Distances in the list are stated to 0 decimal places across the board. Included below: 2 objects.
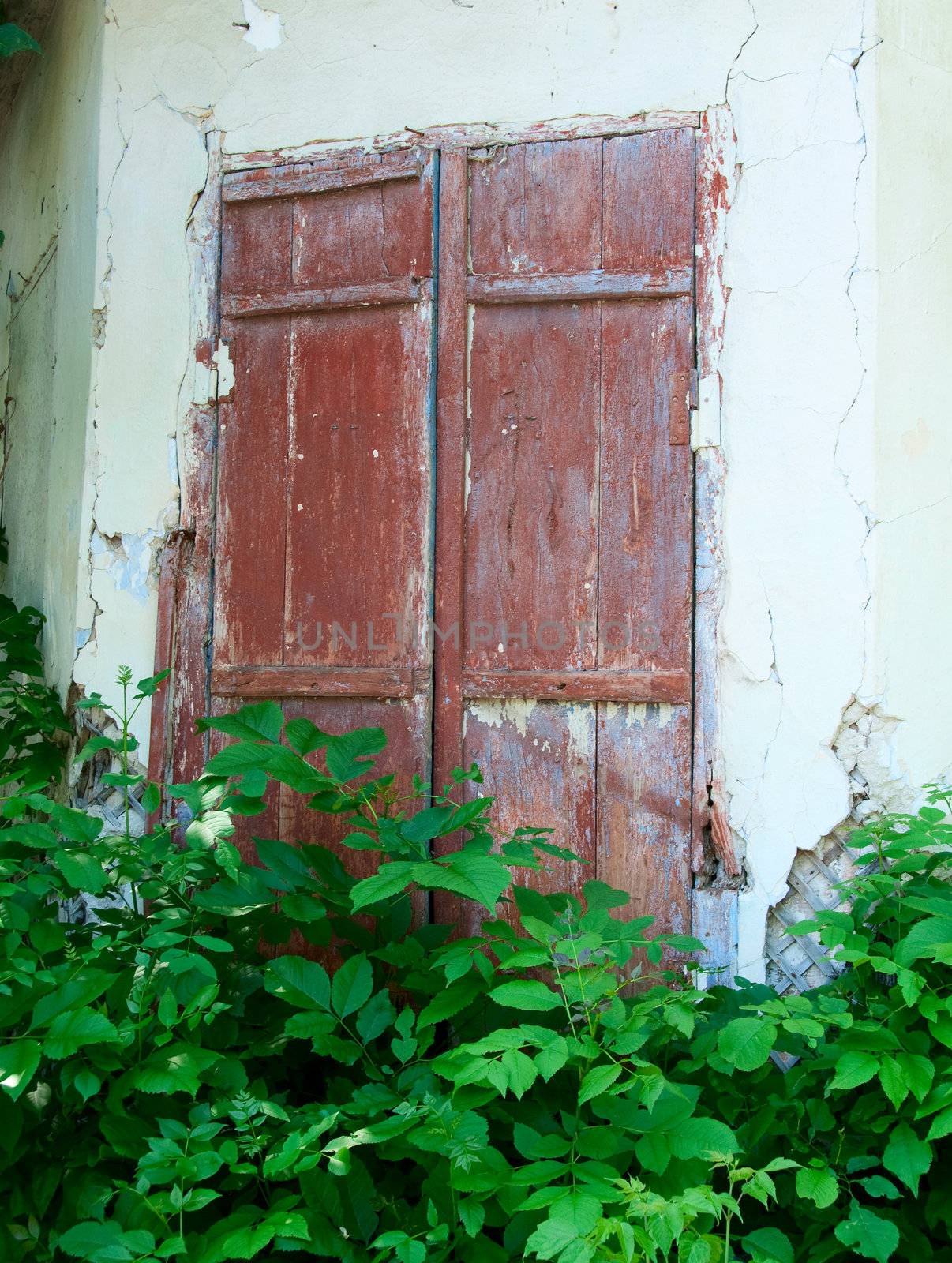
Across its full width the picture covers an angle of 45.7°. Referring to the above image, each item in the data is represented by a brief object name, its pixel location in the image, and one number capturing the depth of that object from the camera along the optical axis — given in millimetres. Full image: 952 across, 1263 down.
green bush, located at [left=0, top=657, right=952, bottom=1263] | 1844
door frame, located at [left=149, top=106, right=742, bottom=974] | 2711
